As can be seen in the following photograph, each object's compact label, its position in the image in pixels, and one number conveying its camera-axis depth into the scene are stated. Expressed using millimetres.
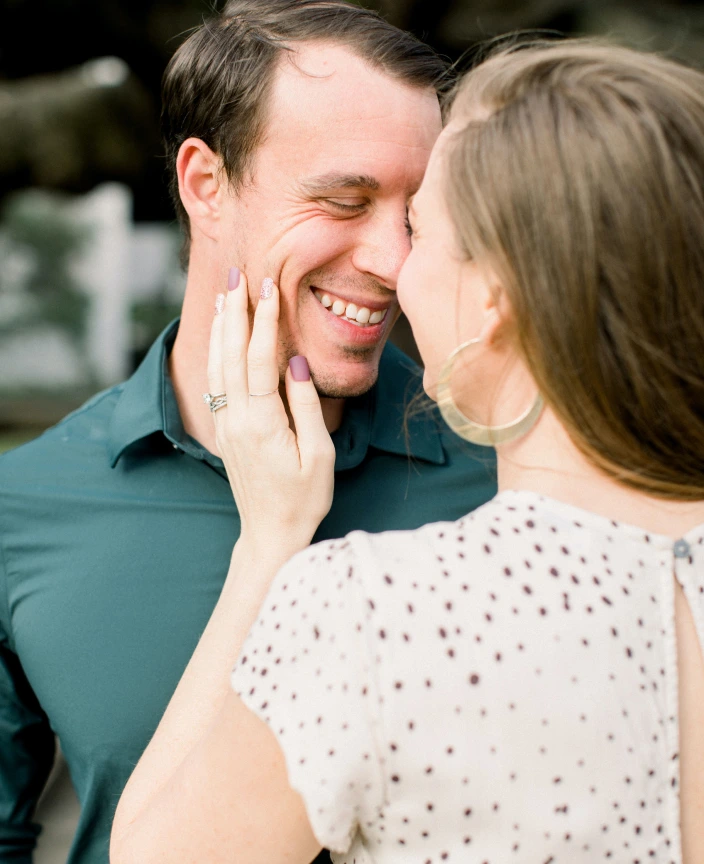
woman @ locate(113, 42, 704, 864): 763
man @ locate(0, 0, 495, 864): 952
